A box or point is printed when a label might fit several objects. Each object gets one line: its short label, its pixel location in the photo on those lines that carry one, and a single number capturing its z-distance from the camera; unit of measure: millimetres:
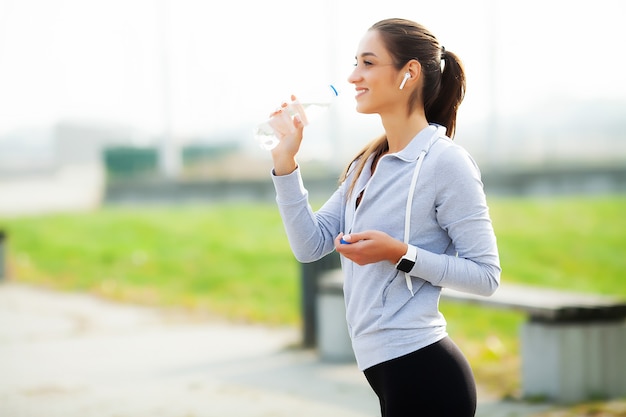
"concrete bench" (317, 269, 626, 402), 9168
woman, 3689
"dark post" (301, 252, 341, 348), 12964
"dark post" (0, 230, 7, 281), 21148
